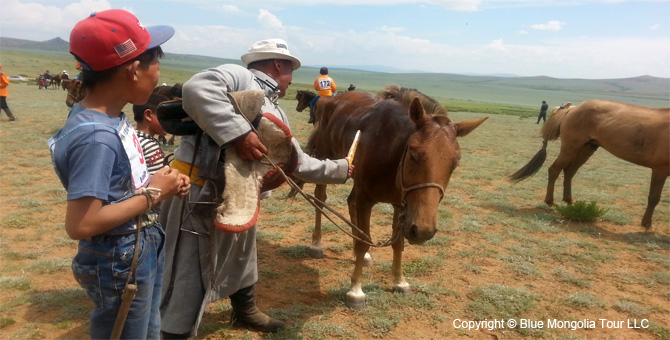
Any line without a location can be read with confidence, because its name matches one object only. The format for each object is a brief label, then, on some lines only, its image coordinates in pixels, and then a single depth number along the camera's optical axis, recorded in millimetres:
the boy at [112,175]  1475
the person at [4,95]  13050
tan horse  7109
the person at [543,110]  27620
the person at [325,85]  11977
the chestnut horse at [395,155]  2951
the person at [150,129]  2783
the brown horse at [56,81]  30077
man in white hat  2297
